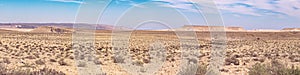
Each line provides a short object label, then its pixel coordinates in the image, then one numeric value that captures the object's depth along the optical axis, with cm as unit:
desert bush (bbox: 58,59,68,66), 1084
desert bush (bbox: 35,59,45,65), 1087
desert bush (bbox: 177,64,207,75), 747
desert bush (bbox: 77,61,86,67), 1001
